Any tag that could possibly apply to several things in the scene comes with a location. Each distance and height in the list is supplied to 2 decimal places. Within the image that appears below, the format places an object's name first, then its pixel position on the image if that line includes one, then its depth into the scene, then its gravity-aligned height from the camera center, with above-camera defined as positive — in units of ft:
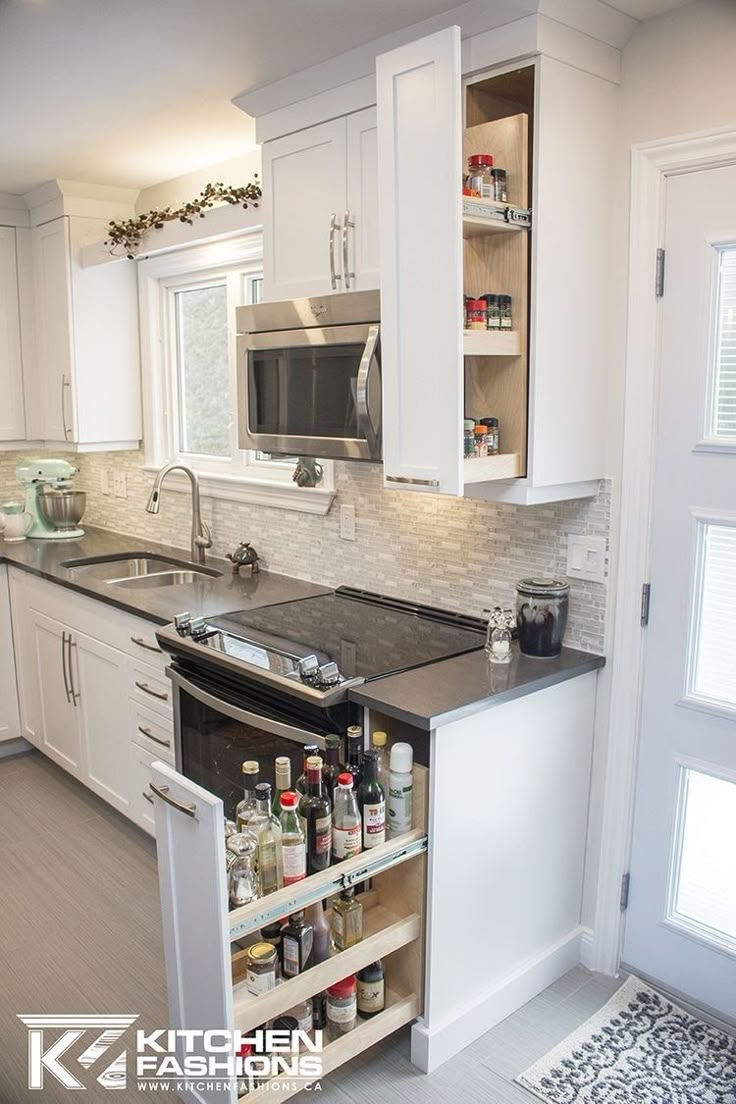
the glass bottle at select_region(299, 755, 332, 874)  5.98 -2.84
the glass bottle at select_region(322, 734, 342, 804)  6.18 -2.59
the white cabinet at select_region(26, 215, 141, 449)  12.55 +0.81
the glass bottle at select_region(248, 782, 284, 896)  5.72 -2.87
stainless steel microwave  7.34 +0.17
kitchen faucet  11.51 -1.76
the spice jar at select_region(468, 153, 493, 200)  6.59 +1.64
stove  6.98 -2.18
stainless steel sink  11.54 -2.34
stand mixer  13.52 -1.58
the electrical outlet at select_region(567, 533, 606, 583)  7.48 -1.36
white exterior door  6.75 -1.92
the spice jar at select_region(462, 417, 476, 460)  6.76 -0.32
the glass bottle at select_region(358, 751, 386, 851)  6.25 -2.86
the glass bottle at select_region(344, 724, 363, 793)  6.29 -2.54
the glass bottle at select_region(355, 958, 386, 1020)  6.62 -4.41
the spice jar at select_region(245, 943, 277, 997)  5.64 -3.63
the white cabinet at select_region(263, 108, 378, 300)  7.77 +1.71
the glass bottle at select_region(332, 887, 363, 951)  6.32 -3.72
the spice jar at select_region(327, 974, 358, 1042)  6.38 -4.37
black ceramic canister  7.36 -1.81
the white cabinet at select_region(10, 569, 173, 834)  9.61 -3.53
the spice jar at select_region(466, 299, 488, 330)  6.65 +0.62
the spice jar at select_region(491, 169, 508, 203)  6.71 +1.60
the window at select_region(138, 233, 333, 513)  10.98 +0.34
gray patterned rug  6.55 -5.08
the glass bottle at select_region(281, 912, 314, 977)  5.93 -3.66
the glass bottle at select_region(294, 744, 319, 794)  6.08 -2.68
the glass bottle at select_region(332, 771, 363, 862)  6.14 -2.94
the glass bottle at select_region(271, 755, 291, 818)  5.96 -2.54
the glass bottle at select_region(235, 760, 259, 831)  5.74 -2.67
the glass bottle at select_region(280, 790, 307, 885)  5.69 -2.85
